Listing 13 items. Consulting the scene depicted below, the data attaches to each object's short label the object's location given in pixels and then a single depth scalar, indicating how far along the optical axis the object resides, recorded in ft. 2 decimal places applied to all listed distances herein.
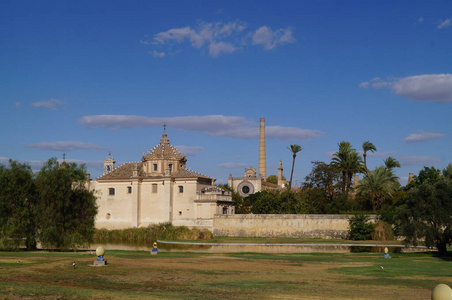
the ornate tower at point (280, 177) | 456.04
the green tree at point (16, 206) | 119.75
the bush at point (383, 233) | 190.29
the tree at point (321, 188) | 257.55
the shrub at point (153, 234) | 211.00
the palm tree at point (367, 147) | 284.41
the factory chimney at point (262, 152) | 403.54
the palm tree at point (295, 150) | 325.62
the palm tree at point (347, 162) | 255.91
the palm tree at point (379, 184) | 230.68
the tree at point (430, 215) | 119.44
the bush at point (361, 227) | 192.34
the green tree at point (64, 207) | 123.13
